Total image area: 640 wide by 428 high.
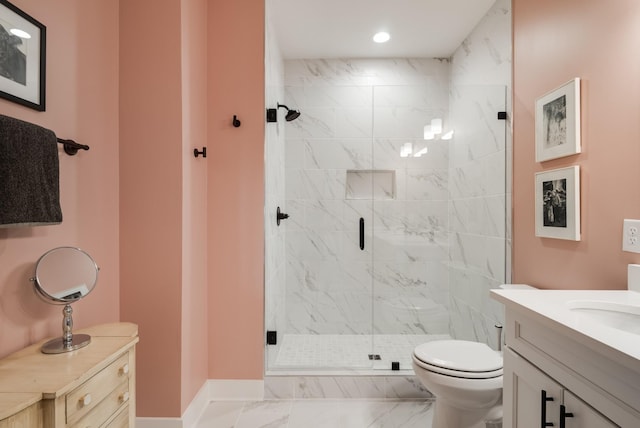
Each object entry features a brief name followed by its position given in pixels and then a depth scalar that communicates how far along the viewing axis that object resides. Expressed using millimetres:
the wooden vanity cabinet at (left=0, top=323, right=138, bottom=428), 891
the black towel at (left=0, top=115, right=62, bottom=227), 1065
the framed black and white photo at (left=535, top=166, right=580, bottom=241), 1540
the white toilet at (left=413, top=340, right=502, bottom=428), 1523
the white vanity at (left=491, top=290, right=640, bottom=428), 734
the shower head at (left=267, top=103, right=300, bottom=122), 2322
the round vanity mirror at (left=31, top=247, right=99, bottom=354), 1226
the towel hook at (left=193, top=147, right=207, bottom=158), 1964
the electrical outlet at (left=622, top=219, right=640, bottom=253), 1233
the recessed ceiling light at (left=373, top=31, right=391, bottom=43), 2742
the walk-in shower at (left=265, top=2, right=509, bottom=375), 2564
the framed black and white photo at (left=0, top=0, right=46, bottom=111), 1142
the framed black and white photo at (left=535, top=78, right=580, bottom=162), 1526
